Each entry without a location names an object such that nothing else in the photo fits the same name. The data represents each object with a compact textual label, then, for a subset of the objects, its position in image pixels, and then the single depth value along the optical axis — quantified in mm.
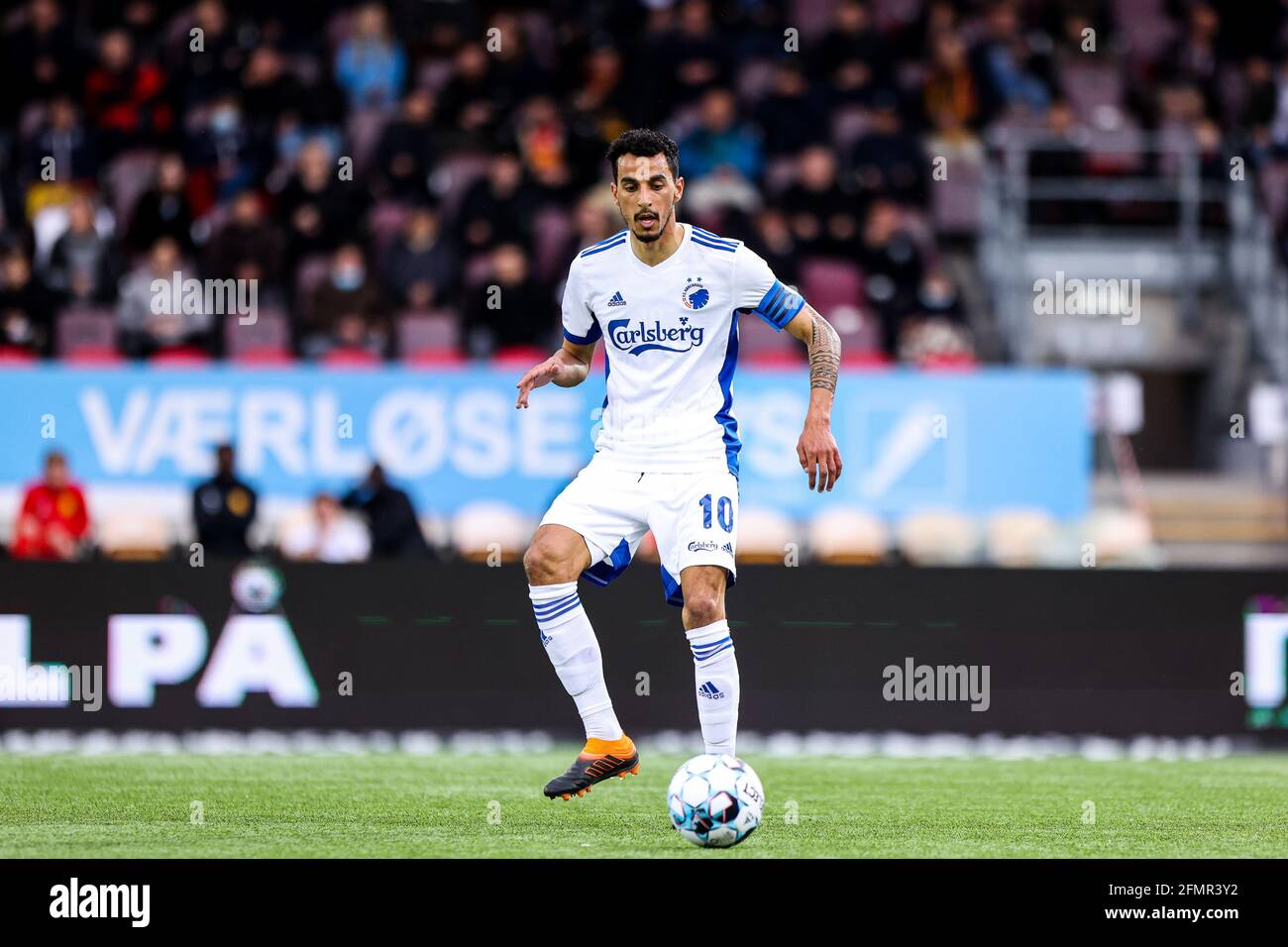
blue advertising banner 15094
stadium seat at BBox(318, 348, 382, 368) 15625
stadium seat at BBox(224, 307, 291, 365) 15914
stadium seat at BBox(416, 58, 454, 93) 19469
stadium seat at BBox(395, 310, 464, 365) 16250
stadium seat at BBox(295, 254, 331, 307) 16828
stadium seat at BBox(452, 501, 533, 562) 14508
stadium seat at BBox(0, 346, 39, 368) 15555
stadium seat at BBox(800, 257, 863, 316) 16578
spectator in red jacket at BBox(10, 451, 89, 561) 14008
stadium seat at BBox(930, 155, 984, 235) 18141
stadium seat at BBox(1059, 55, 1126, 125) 19750
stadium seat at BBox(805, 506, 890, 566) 14508
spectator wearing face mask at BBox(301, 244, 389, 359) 15852
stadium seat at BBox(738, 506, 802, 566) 14555
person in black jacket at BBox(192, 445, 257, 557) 13992
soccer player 8219
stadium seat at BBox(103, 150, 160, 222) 17984
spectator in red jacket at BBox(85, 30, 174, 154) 18469
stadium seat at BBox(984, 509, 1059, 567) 14711
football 7551
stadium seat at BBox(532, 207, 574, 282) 17141
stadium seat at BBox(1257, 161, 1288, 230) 18375
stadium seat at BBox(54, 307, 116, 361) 16109
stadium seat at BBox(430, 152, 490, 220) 17922
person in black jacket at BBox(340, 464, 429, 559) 14336
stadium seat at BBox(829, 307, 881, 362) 15953
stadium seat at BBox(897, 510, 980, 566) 14633
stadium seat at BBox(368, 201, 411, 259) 17500
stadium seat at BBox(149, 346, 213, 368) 15625
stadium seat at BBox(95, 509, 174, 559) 14391
